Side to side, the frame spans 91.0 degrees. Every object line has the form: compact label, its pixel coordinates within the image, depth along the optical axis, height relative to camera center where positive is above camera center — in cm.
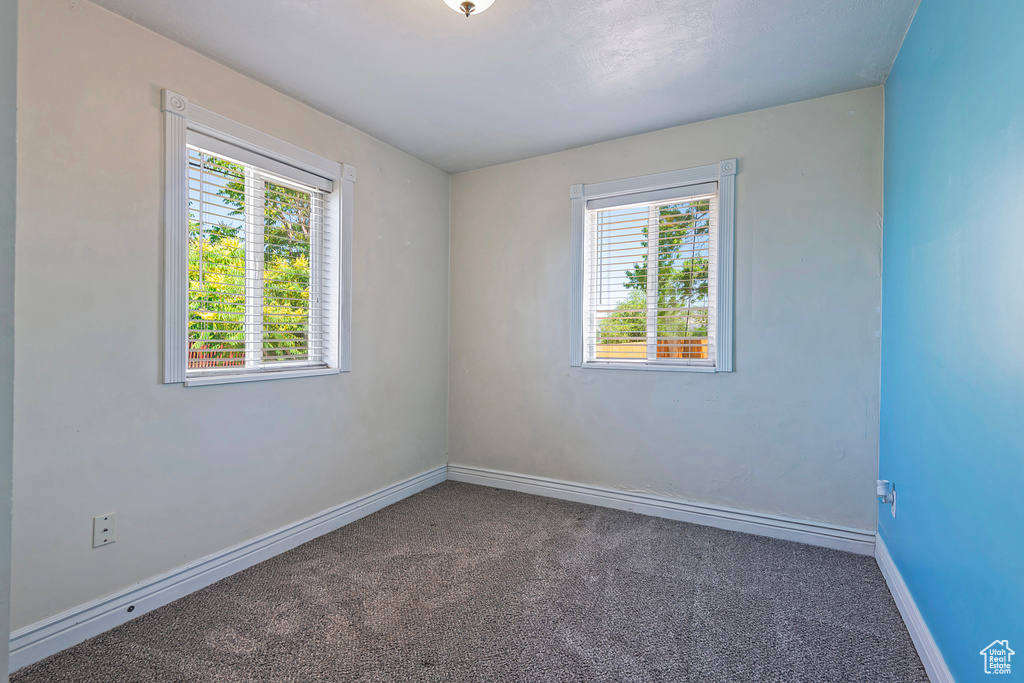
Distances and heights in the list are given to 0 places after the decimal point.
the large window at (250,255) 222 +40
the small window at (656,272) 301 +43
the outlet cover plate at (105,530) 196 -78
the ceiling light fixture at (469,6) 185 +123
